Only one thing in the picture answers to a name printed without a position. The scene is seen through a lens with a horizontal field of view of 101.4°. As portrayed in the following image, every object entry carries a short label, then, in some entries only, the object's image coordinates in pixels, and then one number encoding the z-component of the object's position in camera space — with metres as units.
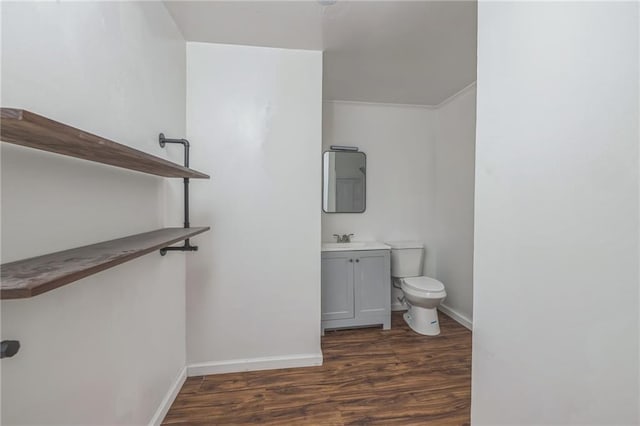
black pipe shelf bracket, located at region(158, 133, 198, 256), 1.46
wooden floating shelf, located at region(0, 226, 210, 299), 0.49
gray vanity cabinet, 2.48
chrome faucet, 2.92
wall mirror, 2.96
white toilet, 2.44
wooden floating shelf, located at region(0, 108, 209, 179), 0.48
